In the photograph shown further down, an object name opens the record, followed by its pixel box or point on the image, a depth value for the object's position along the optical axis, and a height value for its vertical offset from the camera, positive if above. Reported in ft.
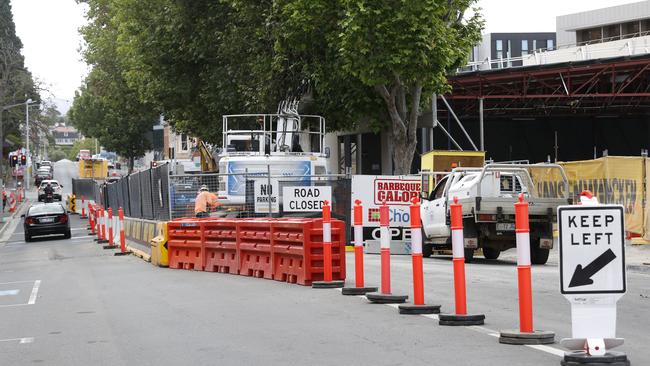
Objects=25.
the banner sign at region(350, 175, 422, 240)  83.41 +0.43
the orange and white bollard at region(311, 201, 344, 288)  48.11 -2.77
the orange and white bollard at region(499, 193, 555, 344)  27.84 -2.70
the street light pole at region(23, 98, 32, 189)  301.14 +18.30
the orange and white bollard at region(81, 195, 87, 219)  193.89 -0.85
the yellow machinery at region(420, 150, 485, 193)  107.55 +4.30
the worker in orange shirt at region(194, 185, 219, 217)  83.25 +0.07
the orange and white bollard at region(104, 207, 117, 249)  105.70 -3.01
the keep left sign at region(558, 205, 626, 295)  25.22 -1.30
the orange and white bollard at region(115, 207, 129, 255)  94.53 -3.42
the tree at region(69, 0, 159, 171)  202.39 +24.37
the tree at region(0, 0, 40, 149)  240.94 +30.60
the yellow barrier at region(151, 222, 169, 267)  71.97 -3.17
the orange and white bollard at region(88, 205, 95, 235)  143.13 -2.44
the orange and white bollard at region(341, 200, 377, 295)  43.73 -2.58
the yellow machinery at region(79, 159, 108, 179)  260.21 +9.35
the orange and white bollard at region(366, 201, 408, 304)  40.11 -2.81
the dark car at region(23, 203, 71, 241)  129.70 -2.21
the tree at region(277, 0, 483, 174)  100.17 +15.80
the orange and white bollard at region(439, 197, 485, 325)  32.35 -2.21
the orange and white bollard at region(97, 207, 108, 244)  116.64 -2.57
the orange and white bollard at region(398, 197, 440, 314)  35.98 -2.67
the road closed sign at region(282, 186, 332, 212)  85.90 +0.31
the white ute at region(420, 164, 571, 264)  66.49 -0.65
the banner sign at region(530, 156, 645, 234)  82.17 +1.29
